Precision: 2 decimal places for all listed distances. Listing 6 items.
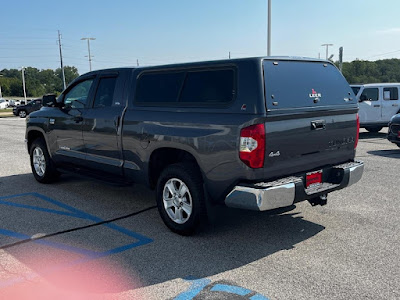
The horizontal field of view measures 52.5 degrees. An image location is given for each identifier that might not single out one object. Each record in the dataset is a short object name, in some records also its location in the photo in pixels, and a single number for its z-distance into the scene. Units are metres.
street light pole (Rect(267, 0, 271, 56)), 21.69
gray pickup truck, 3.90
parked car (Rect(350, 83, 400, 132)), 14.10
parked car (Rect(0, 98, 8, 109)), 62.91
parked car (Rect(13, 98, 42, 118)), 34.44
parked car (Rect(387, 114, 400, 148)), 10.12
